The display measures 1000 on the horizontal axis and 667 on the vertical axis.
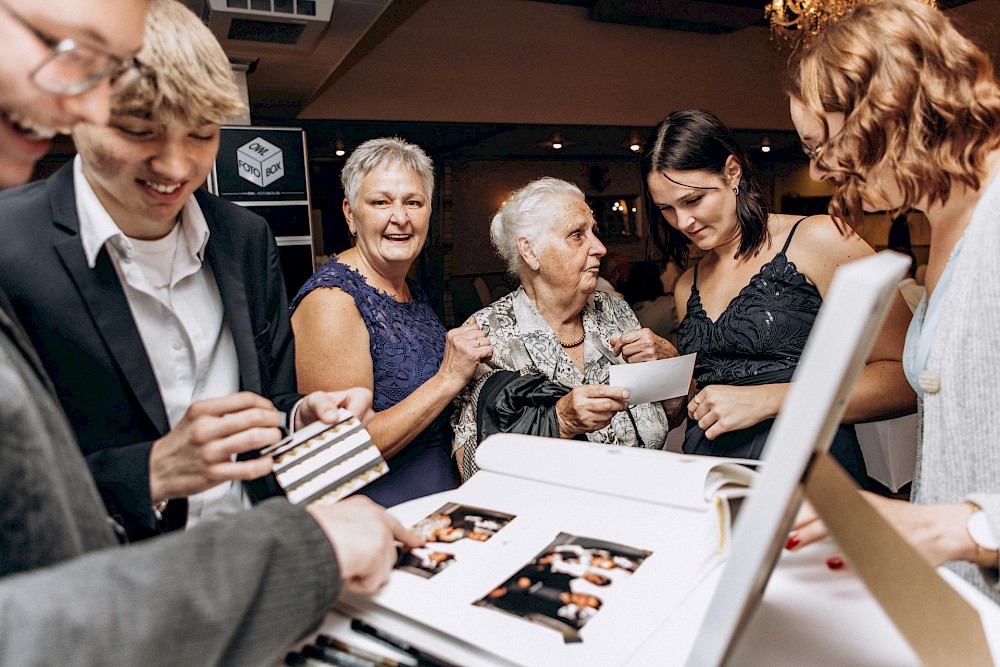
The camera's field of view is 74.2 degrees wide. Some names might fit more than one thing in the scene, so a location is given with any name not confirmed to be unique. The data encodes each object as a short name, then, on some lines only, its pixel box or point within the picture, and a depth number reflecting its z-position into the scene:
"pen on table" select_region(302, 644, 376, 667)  0.73
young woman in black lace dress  1.83
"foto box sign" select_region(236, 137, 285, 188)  4.05
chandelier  4.63
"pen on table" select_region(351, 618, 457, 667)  0.72
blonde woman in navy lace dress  1.96
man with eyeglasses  0.49
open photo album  0.75
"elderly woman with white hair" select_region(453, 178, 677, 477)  2.14
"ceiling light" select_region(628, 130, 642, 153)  8.20
